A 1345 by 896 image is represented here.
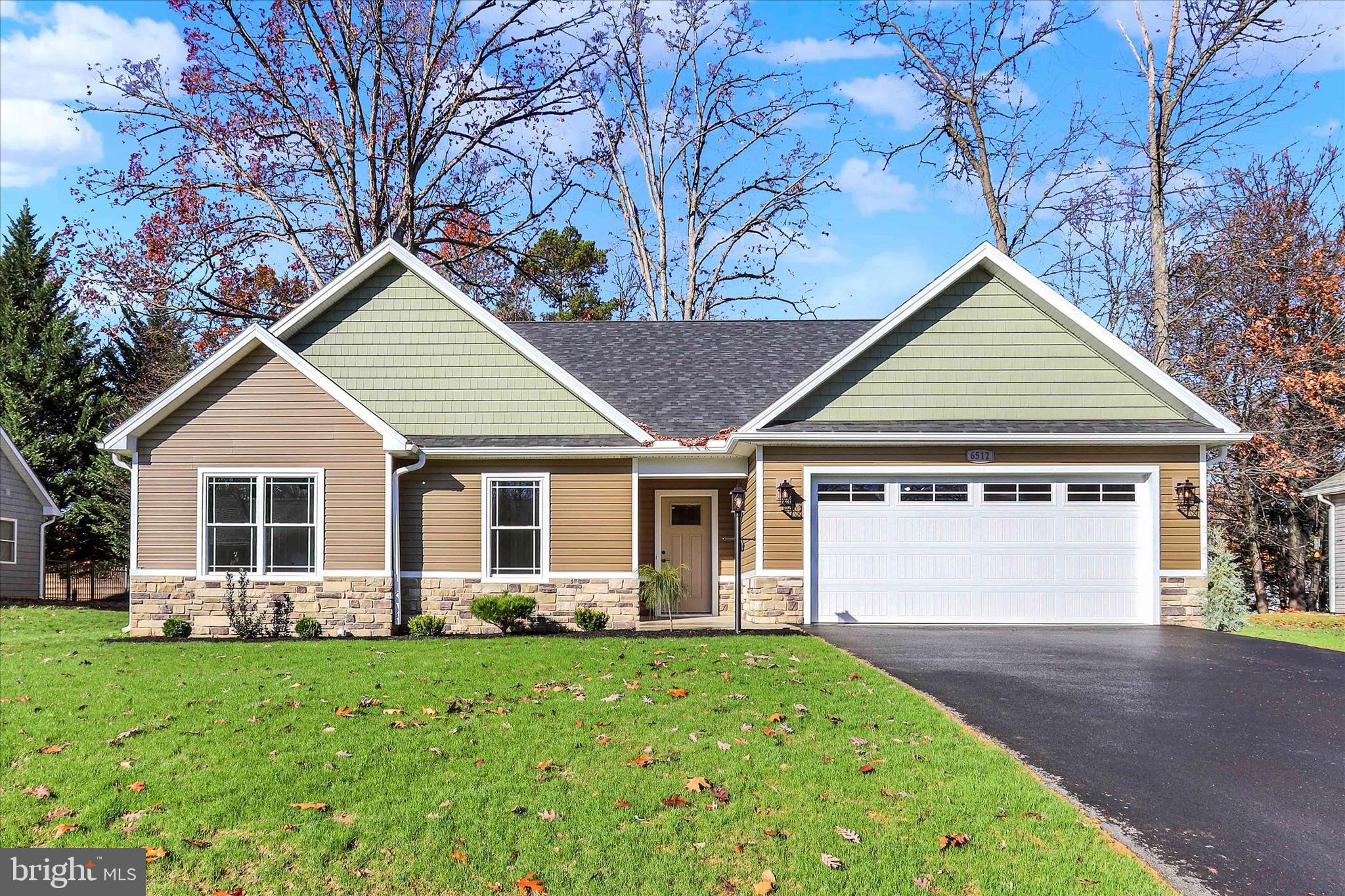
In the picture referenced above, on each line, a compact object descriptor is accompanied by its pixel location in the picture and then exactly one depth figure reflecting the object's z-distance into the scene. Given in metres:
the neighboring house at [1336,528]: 22.03
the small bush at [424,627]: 13.83
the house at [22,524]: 22.78
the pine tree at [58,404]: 27.28
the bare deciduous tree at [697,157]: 27.91
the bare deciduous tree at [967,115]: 25.16
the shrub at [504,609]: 13.82
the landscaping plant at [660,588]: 14.52
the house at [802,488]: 13.84
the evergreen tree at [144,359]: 29.00
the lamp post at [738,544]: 13.22
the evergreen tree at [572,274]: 31.61
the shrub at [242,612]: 13.75
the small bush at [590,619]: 14.02
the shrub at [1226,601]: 13.55
